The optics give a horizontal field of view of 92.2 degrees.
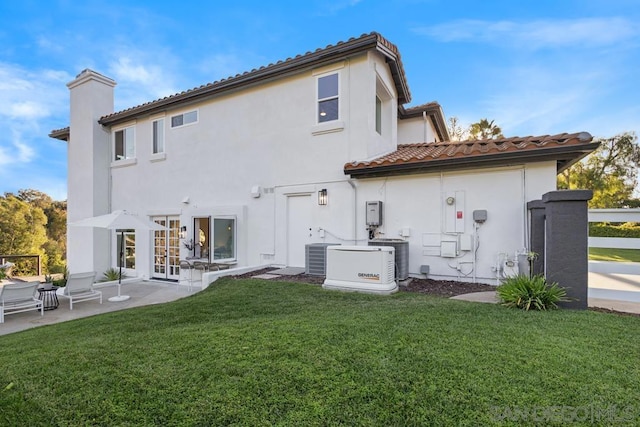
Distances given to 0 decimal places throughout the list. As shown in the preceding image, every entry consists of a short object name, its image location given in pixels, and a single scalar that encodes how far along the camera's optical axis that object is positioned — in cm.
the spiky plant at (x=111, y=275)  1344
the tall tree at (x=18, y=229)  2456
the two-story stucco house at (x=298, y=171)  735
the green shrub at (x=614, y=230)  1521
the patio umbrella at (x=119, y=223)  917
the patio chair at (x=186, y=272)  1065
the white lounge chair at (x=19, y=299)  724
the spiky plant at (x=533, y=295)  488
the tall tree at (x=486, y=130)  2323
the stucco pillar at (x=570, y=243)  481
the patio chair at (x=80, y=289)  821
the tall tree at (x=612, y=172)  2577
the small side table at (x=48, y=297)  804
